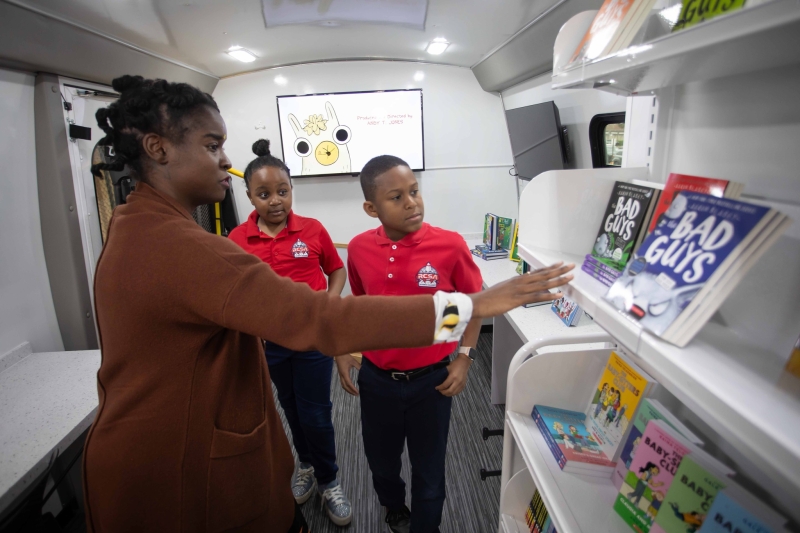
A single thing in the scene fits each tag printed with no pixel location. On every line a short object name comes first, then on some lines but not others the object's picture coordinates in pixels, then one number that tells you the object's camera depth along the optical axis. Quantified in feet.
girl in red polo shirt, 5.78
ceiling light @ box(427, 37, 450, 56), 8.98
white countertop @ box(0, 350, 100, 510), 4.03
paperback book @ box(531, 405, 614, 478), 2.99
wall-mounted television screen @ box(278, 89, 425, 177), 11.59
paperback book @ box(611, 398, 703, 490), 2.59
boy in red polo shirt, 4.48
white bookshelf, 1.29
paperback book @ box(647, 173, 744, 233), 2.06
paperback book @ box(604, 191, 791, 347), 1.64
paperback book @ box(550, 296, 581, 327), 6.00
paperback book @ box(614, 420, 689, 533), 2.36
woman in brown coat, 2.44
